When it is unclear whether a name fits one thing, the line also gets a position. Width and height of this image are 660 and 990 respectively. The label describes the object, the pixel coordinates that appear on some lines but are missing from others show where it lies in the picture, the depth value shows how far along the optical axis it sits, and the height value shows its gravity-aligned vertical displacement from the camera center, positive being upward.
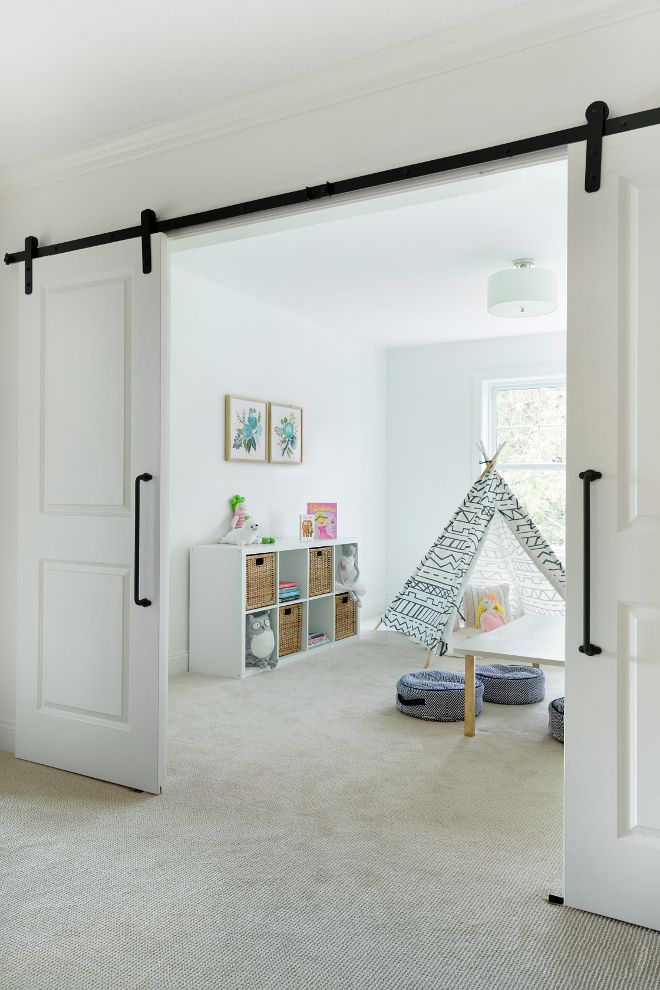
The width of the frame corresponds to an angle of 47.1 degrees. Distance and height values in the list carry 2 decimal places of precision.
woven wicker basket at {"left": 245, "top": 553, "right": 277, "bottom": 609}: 4.81 -0.60
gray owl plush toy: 4.81 -0.99
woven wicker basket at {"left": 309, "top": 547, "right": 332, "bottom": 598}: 5.50 -0.62
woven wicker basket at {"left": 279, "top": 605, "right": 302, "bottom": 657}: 5.22 -0.99
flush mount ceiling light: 4.39 +1.16
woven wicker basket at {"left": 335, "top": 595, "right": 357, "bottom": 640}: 5.86 -1.02
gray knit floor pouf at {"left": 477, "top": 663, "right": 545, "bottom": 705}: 4.21 -1.12
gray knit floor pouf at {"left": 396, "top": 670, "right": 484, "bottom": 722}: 3.86 -1.09
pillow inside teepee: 5.35 -0.83
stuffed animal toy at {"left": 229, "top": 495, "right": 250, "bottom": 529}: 5.21 -0.16
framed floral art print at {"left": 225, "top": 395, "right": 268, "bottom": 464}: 5.25 +0.41
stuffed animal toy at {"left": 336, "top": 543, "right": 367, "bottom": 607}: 5.86 -0.70
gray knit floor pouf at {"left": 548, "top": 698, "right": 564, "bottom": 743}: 3.52 -1.09
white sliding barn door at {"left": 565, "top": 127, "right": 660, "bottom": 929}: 1.99 -0.12
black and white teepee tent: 4.02 -0.42
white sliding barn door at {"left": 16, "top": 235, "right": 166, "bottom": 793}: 2.84 -0.12
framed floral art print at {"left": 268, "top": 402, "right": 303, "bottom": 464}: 5.72 +0.41
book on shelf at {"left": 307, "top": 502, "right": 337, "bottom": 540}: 5.86 -0.25
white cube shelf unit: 4.73 -0.76
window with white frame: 6.56 +0.37
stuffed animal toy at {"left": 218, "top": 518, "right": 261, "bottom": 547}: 5.03 -0.33
